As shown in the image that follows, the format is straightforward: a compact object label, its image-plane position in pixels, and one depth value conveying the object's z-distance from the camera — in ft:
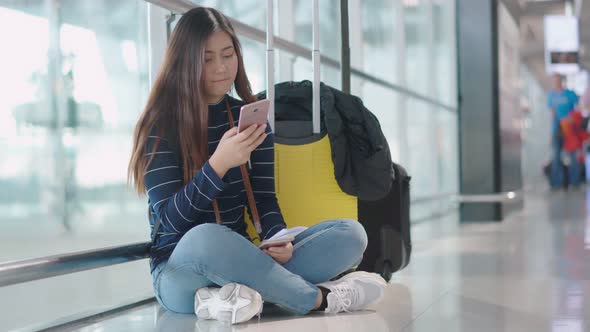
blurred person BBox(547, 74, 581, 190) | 40.70
